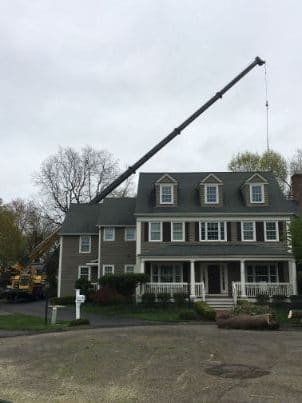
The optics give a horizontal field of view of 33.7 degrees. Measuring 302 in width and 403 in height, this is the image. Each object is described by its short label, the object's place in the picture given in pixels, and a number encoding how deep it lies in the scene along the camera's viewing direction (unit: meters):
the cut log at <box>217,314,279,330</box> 19.95
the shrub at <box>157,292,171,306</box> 31.03
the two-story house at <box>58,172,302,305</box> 32.78
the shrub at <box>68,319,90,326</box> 21.88
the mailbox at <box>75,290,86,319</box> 23.49
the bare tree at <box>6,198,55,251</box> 66.38
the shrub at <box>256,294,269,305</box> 31.27
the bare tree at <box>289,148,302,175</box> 58.39
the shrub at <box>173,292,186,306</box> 30.95
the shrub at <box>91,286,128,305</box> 31.42
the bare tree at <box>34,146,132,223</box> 62.47
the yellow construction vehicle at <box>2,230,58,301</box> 39.94
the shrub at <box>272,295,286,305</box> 31.17
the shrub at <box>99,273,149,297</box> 31.78
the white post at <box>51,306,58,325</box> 23.14
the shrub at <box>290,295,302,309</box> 29.89
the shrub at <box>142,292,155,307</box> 30.81
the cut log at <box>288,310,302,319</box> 24.40
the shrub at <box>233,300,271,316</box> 21.30
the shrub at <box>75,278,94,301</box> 35.00
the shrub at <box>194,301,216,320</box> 25.31
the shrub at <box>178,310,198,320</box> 25.34
